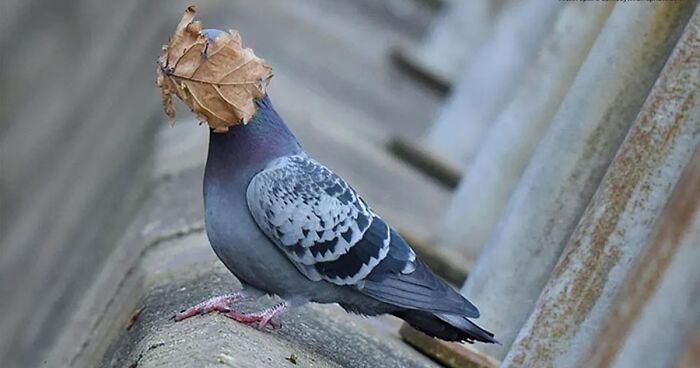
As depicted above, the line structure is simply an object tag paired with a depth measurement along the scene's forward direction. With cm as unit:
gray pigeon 745
